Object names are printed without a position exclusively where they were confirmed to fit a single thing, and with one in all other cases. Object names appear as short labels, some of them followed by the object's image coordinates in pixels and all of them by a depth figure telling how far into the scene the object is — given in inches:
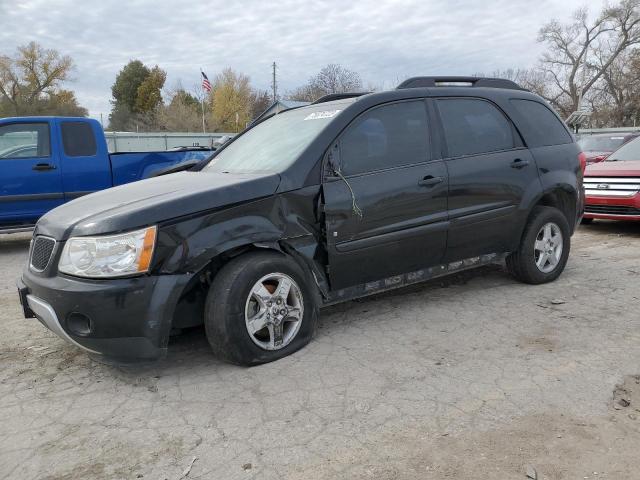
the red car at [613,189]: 294.8
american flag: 1359.5
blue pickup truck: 291.7
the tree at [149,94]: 2544.3
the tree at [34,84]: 2112.5
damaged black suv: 119.1
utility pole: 2385.6
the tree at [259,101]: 2467.9
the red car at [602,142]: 509.8
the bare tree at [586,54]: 1769.2
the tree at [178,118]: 2029.0
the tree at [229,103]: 2237.9
